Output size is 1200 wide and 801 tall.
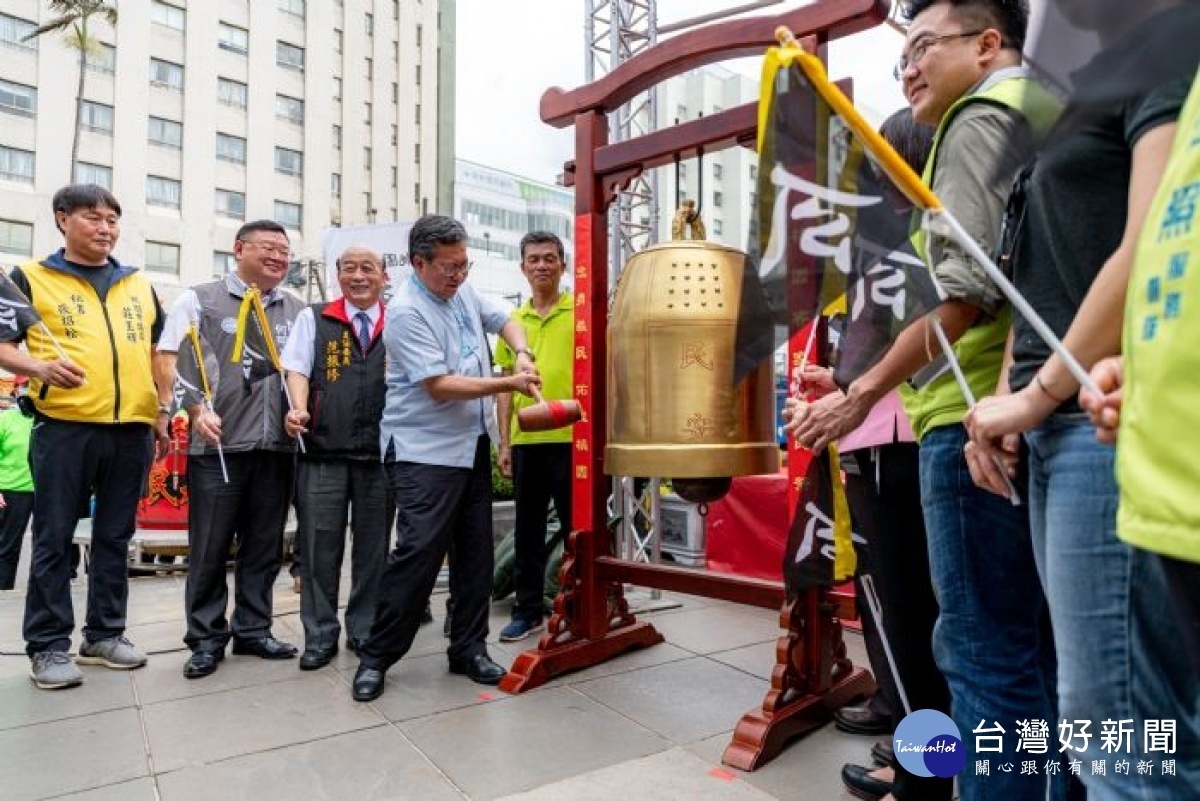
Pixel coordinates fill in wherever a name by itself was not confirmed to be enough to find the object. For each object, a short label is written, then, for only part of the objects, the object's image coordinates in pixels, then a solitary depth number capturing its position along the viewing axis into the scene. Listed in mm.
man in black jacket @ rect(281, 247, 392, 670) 3568
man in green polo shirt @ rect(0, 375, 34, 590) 5320
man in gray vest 3484
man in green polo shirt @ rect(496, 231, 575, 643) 4059
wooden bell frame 2650
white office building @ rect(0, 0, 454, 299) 22484
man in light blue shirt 3057
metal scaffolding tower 6688
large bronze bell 2473
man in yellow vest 3213
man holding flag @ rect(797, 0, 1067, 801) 1416
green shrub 5953
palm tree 18792
